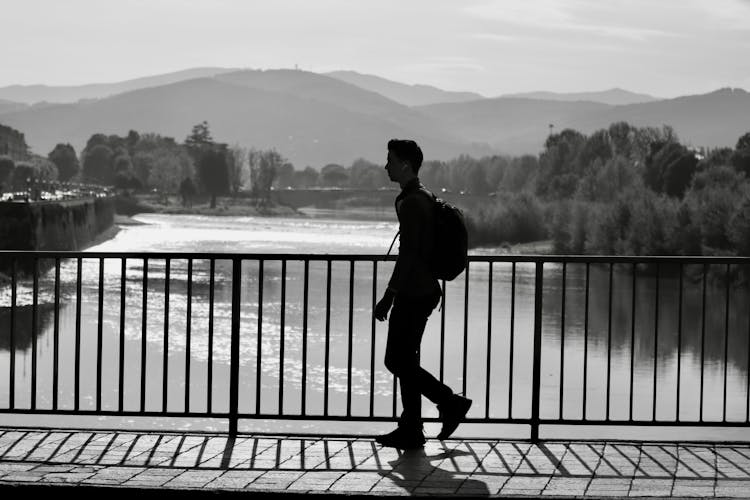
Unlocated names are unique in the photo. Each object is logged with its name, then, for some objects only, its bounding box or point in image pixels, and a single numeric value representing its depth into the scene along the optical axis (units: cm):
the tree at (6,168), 14994
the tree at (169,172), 18088
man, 705
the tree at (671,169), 9506
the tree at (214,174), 16625
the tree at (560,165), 10905
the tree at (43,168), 15318
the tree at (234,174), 17538
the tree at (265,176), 16550
